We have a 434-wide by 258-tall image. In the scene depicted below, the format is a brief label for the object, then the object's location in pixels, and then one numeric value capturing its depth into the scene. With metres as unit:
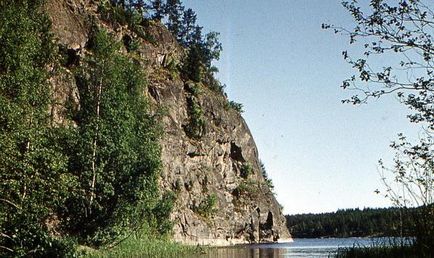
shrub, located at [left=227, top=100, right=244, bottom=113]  94.18
